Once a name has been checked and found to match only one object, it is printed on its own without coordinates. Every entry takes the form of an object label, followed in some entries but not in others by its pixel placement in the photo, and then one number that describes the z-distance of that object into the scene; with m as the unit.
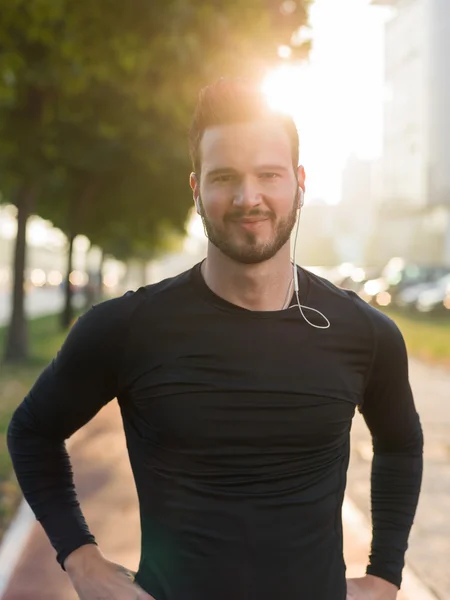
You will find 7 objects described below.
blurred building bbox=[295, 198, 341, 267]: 137.50
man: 1.98
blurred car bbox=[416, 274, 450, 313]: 28.83
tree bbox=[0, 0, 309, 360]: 9.82
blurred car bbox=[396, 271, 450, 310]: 32.25
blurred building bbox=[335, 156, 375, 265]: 145.38
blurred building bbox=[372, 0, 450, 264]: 62.09
